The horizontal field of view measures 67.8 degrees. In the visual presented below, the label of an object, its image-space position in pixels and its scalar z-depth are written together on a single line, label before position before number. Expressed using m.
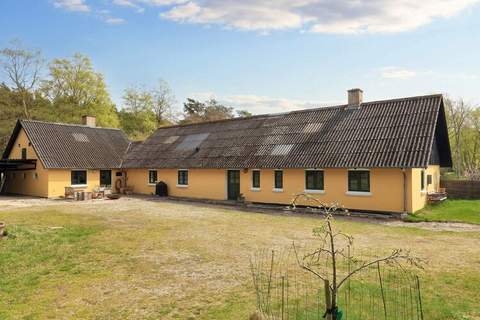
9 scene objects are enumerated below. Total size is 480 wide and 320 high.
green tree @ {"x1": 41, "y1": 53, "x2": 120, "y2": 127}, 42.75
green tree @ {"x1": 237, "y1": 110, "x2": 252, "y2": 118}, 64.50
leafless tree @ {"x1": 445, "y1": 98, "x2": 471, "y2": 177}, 44.53
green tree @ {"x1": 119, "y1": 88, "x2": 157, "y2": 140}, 54.31
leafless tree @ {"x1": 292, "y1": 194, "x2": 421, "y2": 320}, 4.27
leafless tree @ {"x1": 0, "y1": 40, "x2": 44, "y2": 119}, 37.98
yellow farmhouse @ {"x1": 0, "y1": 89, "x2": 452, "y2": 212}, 17.28
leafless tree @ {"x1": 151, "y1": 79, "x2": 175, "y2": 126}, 57.06
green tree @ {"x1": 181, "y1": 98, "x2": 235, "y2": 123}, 58.06
